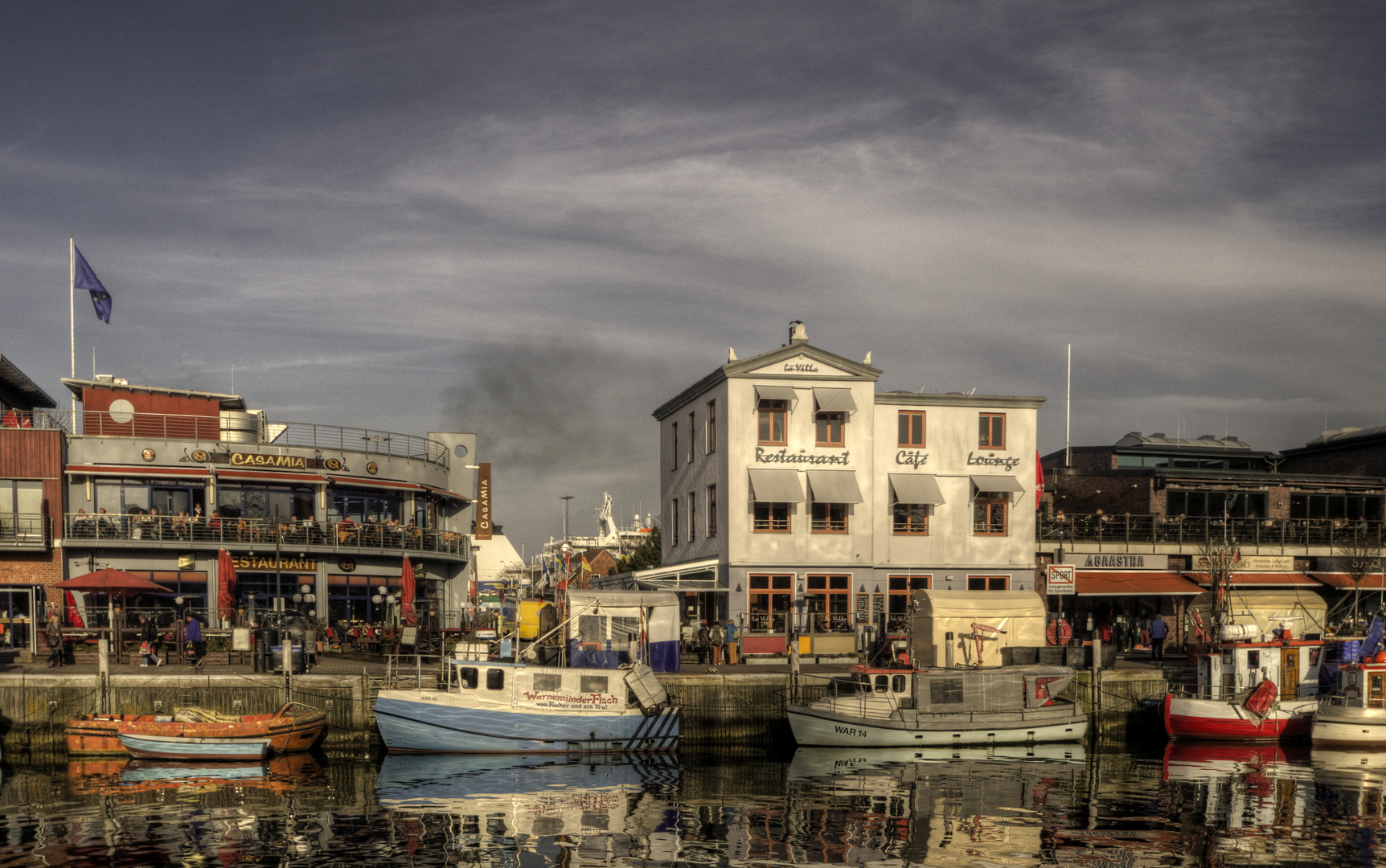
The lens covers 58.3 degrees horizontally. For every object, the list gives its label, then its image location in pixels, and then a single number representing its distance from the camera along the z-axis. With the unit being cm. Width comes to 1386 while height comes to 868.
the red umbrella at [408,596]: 4256
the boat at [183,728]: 3322
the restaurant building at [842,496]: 4841
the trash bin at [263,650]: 3731
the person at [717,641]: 4319
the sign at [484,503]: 5997
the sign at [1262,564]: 5388
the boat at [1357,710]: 3703
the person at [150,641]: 3772
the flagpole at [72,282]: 5367
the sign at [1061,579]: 3734
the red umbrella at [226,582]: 4144
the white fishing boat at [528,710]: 3453
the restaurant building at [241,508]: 4847
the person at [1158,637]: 4481
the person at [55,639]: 3809
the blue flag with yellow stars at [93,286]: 5347
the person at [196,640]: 3862
